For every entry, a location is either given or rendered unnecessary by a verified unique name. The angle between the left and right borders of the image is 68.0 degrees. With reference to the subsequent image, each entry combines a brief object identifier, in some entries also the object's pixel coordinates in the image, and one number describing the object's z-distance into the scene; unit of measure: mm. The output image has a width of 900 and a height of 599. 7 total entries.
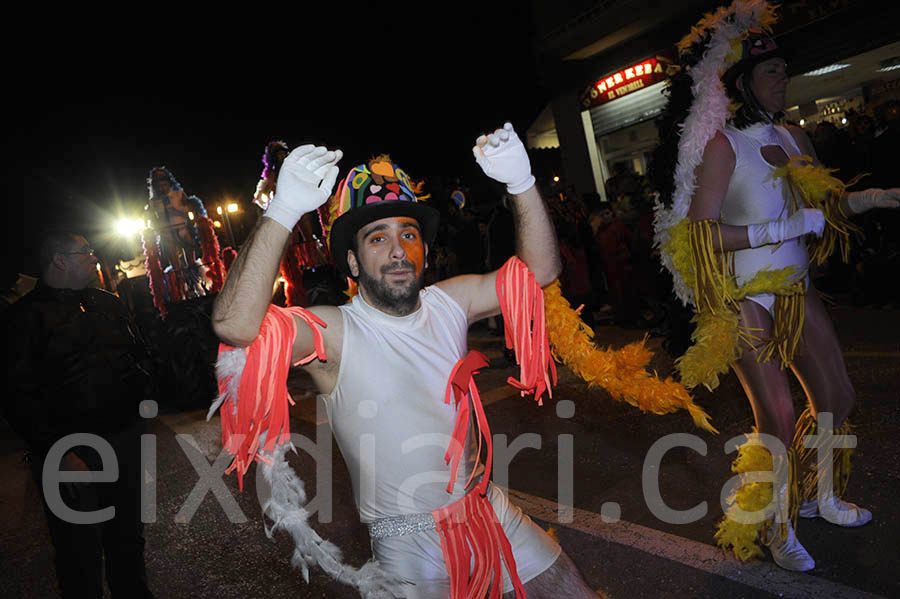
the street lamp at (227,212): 13656
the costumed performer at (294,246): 8500
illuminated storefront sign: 14227
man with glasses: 3184
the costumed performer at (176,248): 8906
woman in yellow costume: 2803
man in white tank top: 1835
